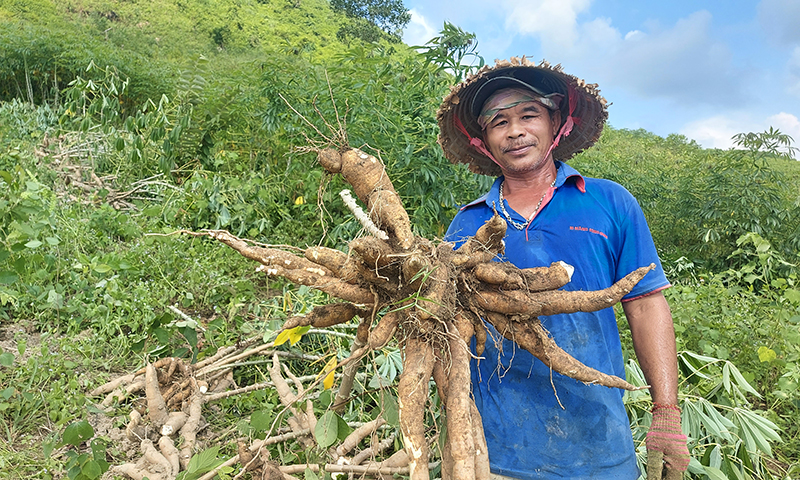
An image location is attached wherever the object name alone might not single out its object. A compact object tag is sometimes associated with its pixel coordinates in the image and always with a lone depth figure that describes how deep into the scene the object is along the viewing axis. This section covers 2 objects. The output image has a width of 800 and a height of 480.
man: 1.31
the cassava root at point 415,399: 1.10
